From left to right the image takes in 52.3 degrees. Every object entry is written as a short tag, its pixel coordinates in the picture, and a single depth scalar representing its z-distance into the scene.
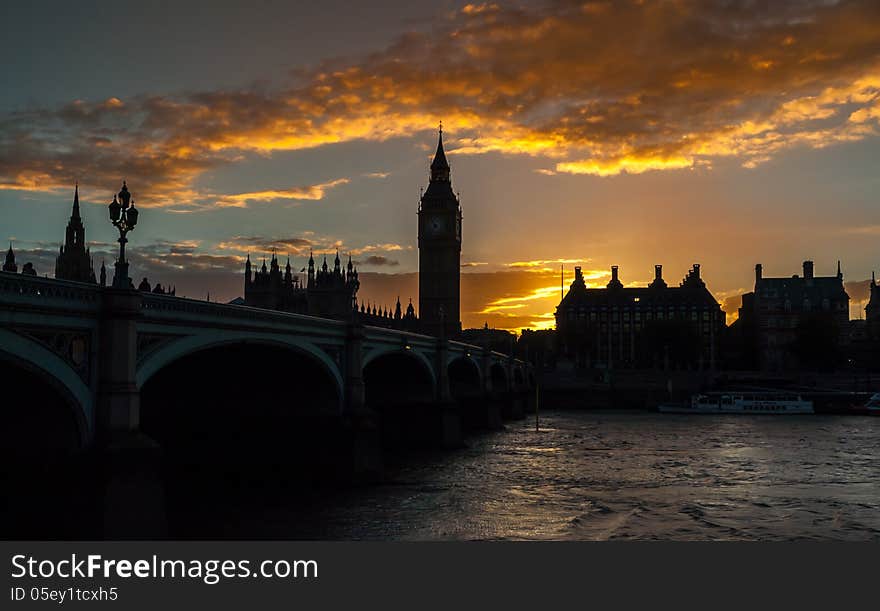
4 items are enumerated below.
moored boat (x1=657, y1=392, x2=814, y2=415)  99.19
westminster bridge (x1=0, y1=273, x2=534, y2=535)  20.22
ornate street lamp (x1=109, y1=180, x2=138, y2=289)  21.45
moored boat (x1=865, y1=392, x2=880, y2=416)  95.06
